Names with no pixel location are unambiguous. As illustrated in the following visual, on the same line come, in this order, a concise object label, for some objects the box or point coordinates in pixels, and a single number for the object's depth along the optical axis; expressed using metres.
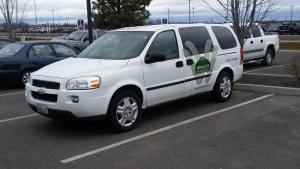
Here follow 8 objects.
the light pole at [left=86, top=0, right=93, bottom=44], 13.63
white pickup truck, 15.36
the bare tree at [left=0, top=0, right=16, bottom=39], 25.43
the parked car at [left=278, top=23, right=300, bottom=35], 49.34
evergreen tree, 22.17
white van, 6.58
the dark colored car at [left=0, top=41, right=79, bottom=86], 12.26
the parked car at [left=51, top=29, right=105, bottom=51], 19.94
